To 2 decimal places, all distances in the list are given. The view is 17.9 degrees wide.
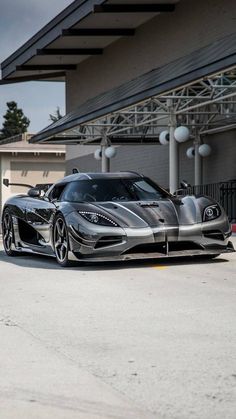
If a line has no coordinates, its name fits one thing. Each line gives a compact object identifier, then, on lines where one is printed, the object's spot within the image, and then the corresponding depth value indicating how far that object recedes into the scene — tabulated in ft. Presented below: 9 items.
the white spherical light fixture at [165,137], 82.13
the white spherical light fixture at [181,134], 71.81
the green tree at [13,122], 418.10
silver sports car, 31.17
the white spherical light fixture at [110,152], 93.35
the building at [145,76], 65.98
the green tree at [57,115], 314.55
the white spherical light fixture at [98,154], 102.17
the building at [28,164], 164.55
